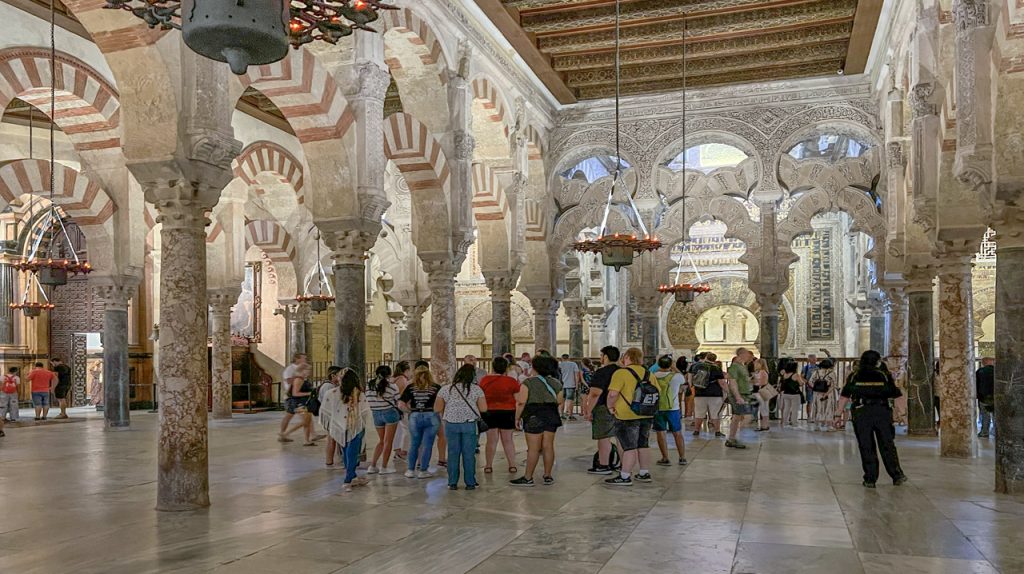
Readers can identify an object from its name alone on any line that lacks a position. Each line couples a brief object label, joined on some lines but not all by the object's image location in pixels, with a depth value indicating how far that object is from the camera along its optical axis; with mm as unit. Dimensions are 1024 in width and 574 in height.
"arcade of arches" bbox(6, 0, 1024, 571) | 5785
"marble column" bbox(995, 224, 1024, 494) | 5898
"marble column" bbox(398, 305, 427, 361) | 15320
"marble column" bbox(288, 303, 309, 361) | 15884
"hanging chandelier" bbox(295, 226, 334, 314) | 14477
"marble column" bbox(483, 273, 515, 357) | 13141
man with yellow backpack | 7203
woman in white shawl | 6121
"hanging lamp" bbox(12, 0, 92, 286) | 10762
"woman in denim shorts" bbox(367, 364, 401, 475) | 6750
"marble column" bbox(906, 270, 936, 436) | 9844
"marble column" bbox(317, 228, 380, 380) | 8156
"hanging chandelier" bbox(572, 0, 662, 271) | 10414
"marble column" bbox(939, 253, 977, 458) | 7934
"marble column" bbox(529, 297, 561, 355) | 14633
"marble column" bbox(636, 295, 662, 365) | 14180
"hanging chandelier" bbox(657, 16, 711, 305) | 13727
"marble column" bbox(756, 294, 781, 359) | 13422
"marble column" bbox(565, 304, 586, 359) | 18672
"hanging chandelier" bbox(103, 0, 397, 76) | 3180
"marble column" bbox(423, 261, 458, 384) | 10641
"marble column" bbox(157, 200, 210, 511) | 5348
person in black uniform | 6035
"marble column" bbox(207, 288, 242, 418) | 13070
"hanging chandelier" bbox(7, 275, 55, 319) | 13156
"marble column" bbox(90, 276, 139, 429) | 10891
